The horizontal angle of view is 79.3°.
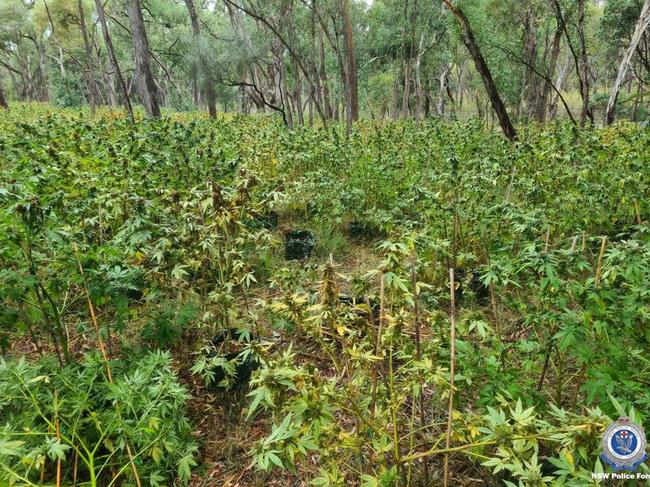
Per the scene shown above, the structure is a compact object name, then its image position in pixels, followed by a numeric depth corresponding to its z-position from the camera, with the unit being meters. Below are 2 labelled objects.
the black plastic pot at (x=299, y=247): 4.75
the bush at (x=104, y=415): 2.13
